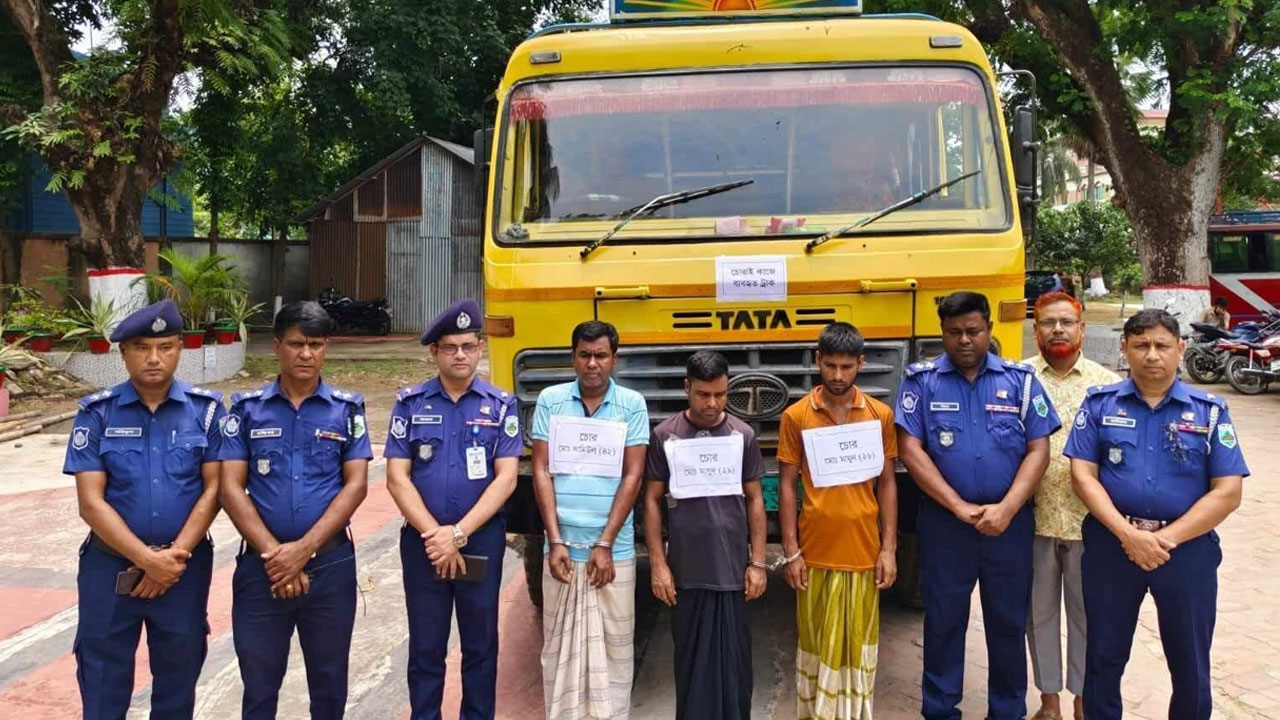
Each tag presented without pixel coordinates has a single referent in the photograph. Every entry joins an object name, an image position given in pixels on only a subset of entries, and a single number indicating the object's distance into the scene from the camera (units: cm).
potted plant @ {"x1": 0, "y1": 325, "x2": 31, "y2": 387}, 1112
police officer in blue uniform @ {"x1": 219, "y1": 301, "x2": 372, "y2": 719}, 315
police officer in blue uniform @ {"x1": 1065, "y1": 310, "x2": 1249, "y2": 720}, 302
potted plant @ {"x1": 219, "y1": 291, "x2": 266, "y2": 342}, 1448
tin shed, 2092
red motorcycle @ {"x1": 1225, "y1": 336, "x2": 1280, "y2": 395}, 1273
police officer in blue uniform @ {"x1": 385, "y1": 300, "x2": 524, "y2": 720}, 337
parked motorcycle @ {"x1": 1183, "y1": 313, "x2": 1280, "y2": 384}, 1336
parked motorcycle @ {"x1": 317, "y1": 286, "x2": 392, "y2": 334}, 2109
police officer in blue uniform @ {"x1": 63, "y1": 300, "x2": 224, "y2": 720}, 303
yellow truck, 393
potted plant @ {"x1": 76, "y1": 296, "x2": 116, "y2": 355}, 1285
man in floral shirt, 360
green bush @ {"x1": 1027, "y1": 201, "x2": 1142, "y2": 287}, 3466
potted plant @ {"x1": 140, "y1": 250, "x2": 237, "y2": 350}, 1362
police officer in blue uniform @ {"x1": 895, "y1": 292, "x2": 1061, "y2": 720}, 338
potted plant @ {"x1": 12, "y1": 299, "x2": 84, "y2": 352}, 1273
